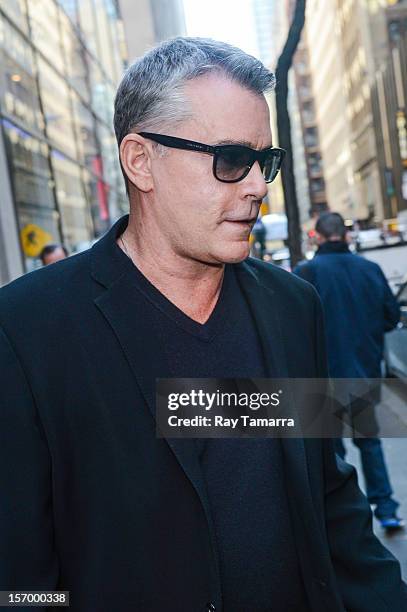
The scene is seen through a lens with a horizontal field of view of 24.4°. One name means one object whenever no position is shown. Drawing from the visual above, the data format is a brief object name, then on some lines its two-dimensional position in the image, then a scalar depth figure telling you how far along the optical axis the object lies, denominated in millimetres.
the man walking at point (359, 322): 5906
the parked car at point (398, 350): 8711
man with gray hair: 1737
